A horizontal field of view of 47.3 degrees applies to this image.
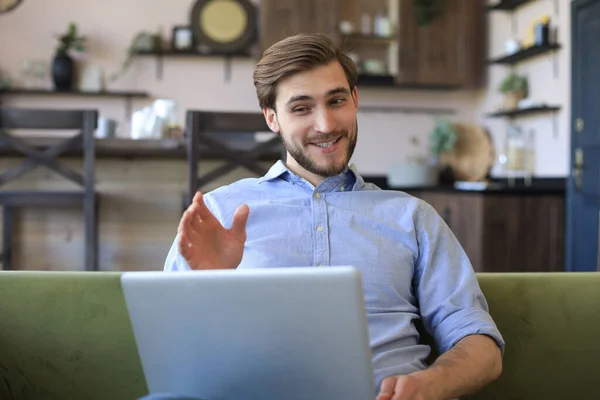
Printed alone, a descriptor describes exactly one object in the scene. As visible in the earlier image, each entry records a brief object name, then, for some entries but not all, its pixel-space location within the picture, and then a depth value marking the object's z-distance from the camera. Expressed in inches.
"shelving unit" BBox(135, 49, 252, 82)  191.5
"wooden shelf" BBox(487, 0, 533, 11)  179.6
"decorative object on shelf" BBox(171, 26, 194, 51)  192.1
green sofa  50.8
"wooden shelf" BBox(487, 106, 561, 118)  161.0
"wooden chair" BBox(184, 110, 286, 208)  112.0
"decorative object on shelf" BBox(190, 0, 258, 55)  193.8
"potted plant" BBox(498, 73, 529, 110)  177.2
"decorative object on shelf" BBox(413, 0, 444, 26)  191.8
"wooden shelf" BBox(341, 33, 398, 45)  196.9
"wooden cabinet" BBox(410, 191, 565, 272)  144.4
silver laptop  30.6
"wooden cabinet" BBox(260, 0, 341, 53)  185.2
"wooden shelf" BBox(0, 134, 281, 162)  114.7
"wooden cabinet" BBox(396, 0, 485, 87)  192.9
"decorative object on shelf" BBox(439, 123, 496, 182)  197.0
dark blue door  135.4
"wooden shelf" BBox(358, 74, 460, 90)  193.9
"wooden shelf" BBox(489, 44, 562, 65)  160.6
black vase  184.7
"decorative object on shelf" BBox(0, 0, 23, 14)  187.9
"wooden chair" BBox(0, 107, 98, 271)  114.3
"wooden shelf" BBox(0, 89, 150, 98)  186.1
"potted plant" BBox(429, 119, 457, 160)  194.7
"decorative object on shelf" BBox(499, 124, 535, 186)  170.2
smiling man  44.6
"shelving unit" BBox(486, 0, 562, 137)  161.3
